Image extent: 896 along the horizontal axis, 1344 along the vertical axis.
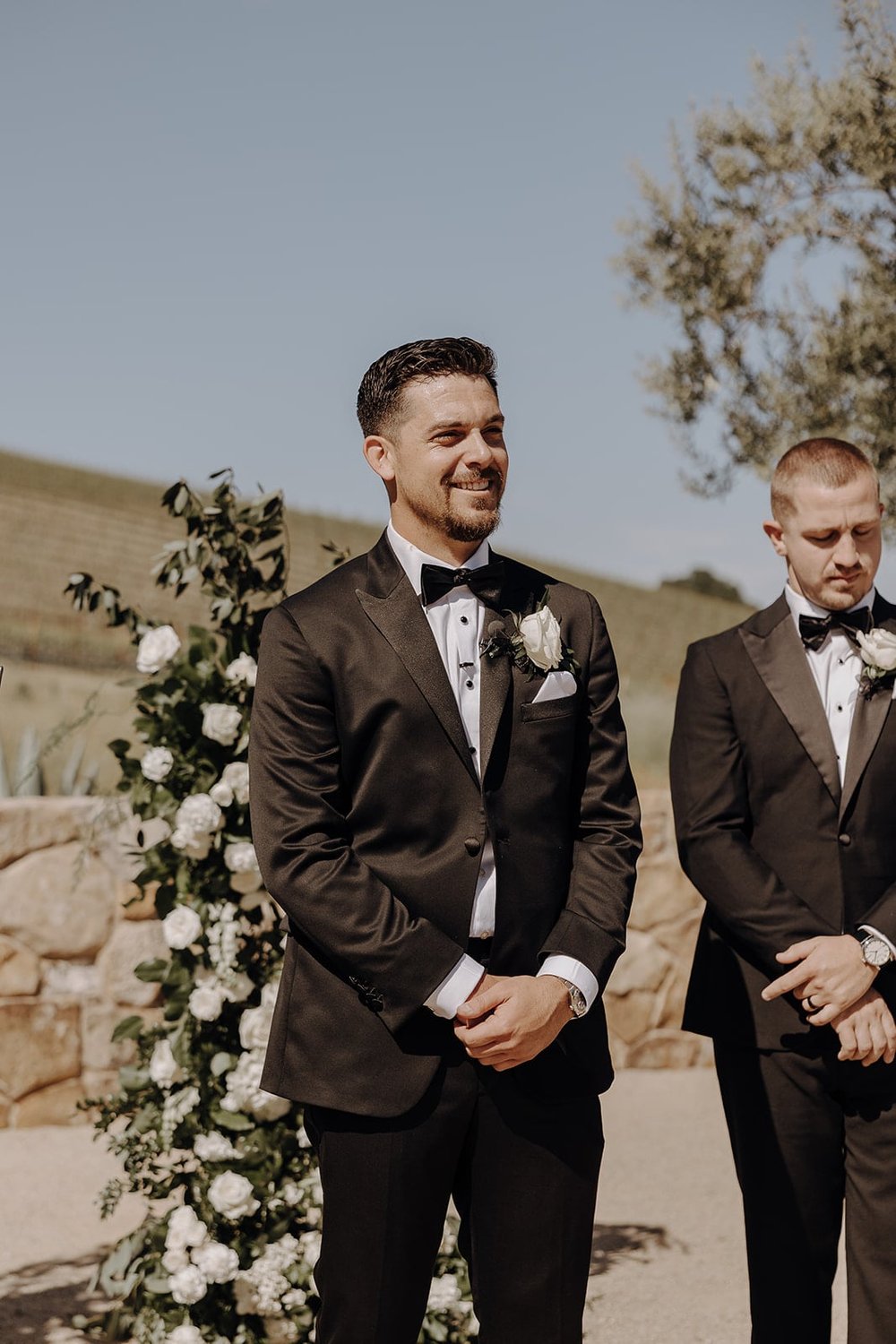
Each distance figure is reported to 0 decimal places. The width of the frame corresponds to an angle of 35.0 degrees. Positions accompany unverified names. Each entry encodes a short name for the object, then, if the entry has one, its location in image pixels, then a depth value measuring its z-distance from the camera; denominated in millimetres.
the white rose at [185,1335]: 3898
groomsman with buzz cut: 3240
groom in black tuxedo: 2752
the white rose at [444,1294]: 4062
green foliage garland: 4016
